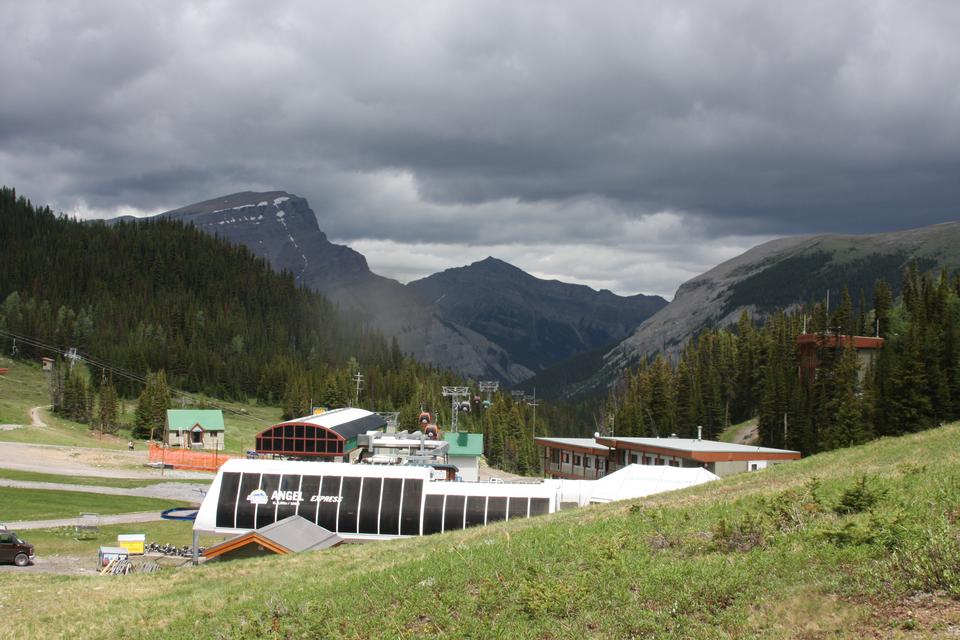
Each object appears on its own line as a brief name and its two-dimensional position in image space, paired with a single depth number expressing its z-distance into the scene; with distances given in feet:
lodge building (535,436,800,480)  228.22
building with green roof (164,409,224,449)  378.32
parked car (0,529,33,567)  128.36
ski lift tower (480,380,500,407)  375.86
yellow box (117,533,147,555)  141.79
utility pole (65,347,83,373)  474.08
